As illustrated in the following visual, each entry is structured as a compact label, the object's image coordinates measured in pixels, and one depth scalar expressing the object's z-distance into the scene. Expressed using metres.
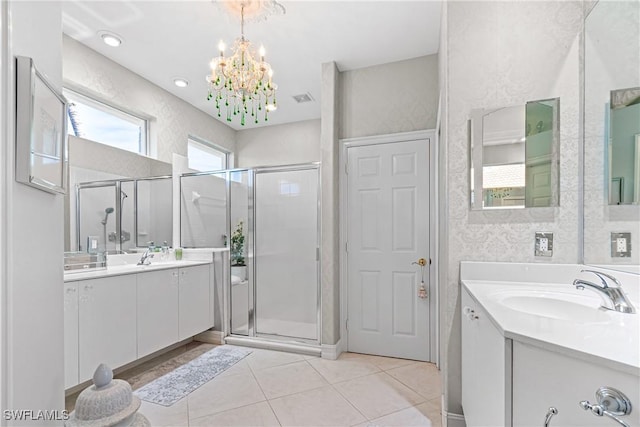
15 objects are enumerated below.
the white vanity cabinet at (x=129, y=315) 2.00
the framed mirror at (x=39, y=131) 0.81
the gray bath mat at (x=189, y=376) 2.22
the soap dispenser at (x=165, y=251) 3.31
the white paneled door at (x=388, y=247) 2.86
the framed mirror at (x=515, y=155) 1.71
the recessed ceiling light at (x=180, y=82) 3.23
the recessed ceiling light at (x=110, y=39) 2.47
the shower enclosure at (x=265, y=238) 3.17
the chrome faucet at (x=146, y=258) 2.97
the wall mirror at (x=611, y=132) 1.33
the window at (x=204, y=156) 4.02
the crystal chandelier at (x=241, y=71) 2.17
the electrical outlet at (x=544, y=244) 1.69
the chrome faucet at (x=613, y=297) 1.14
